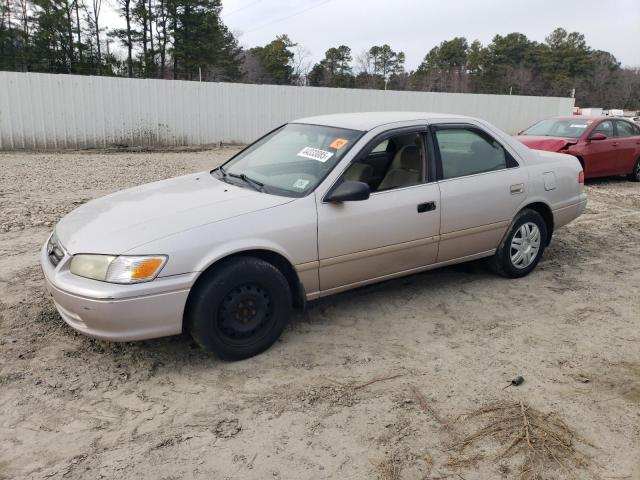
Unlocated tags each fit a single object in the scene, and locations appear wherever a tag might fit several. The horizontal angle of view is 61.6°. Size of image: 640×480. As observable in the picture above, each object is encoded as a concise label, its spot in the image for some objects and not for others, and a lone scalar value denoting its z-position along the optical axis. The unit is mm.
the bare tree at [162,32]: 37500
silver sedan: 3287
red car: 10445
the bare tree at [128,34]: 37625
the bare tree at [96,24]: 36719
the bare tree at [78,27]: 35188
